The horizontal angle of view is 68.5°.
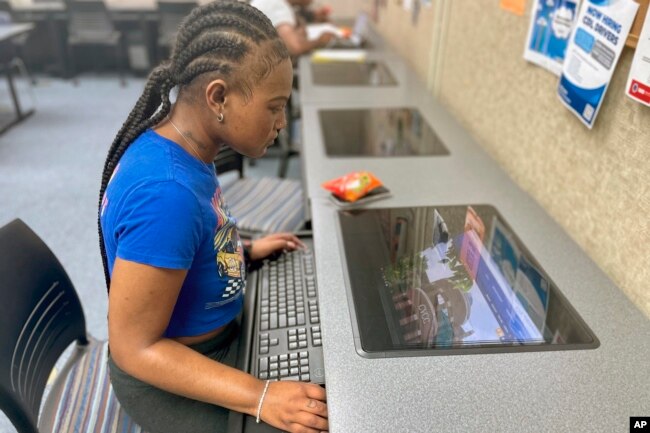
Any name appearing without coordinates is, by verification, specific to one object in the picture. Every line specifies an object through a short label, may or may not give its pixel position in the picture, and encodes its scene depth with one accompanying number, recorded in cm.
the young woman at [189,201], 66
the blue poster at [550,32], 101
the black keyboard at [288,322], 81
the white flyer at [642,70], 76
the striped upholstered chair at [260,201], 154
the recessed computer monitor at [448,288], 75
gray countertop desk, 61
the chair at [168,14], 464
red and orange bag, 112
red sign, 77
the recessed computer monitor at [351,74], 217
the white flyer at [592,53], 83
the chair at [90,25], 471
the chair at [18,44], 456
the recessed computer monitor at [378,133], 147
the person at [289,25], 238
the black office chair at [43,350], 81
